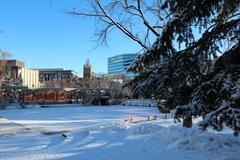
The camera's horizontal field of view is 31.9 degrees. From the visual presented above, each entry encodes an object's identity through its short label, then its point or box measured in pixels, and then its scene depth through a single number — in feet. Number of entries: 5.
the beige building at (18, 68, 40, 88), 431.10
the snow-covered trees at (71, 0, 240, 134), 24.81
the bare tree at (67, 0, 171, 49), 66.13
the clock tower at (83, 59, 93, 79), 506.64
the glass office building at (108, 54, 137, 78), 300.57
